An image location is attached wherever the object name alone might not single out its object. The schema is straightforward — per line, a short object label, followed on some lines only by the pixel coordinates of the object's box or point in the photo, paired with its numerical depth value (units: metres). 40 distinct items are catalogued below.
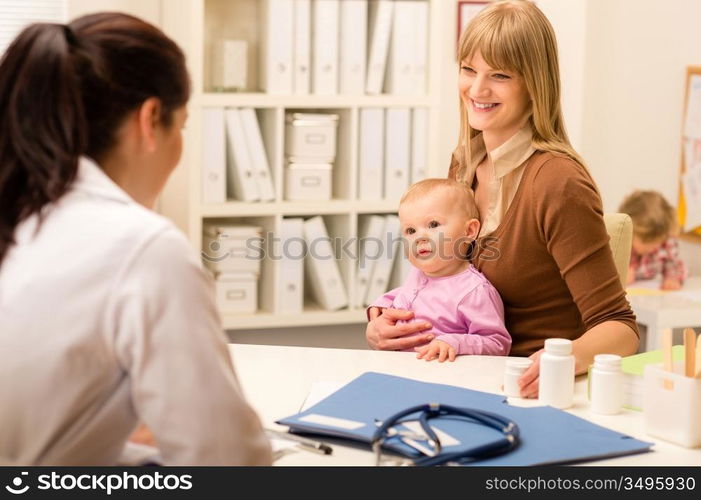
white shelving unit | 3.45
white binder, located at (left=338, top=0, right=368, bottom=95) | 3.55
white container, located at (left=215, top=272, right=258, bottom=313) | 3.58
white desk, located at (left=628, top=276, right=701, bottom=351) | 3.81
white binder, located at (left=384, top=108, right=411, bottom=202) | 3.68
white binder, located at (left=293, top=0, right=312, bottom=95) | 3.50
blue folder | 1.41
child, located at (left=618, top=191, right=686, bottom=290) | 4.27
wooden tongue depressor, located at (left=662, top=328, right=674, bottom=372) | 1.53
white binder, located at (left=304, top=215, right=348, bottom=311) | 3.69
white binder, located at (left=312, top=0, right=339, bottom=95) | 3.51
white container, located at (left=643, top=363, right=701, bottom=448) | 1.48
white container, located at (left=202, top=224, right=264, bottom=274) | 3.57
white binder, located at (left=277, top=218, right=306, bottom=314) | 3.63
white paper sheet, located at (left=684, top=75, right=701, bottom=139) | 4.45
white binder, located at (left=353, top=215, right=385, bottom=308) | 3.76
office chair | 2.26
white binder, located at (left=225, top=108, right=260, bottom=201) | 3.50
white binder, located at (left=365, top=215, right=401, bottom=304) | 3.79
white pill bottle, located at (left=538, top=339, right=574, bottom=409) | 1.64
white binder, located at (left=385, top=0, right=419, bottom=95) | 3.62
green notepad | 1.64
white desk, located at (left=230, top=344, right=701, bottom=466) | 1.44
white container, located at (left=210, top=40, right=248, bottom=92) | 3.57
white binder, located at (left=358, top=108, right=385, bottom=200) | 3.65
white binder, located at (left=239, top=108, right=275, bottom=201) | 3.51
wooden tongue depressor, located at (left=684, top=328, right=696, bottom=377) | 1.49
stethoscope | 1.37
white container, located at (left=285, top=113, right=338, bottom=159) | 3.57
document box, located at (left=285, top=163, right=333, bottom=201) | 3.60
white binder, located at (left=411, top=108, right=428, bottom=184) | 3.71
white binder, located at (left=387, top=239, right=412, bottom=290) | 3.85
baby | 2.06
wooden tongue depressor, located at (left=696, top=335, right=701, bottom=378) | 1.47
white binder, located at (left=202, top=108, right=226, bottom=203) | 3.45
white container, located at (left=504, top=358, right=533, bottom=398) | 1.71
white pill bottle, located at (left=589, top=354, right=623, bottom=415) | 1.62
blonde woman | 1.97
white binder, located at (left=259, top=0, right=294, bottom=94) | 3.48
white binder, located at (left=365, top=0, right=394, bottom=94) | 3.60
